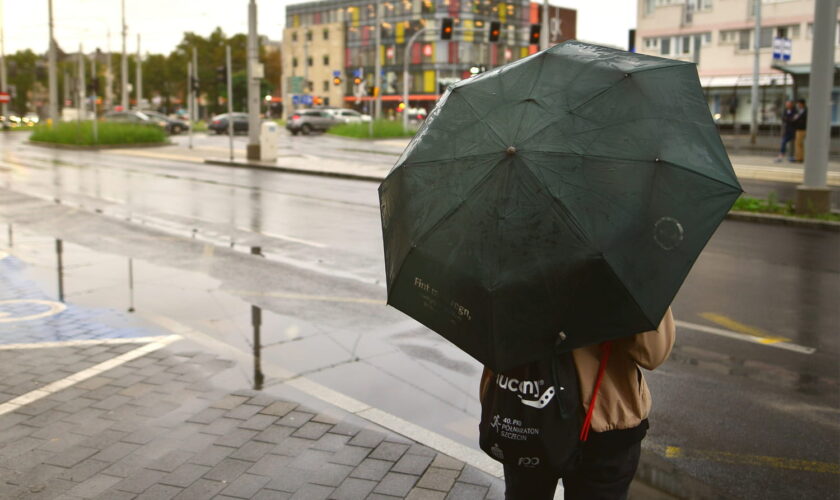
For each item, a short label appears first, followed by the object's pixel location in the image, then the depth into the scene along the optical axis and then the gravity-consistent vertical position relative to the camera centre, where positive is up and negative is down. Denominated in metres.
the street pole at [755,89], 38.98 +2.58
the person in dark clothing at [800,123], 24.25 +0.62
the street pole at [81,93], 39.78 +2.25
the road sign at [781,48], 30.81 +3.66
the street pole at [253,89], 26.67 +1.68
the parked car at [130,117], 49.06 +1.30
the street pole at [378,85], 48.59 +3.43
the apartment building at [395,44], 101.19 +12.86
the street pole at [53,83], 44.31 +2.98
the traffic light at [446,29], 35.12 +4.87
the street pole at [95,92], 36.10 +2.05
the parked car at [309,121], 53.38 +1.25
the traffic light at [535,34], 31.36 +4.20
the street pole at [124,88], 54.97 +3.42
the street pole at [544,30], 29.61 +4.09
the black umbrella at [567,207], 2.18 -0.18
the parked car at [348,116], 57.66 +1.79
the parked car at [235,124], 54.03 +1.02
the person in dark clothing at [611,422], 2.38 -0.83
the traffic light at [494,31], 34.31 +4.67
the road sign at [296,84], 73.41 +5.04
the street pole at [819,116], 13.09 +0.46
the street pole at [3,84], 62.34 +4.25
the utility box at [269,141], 27.39 -0.05
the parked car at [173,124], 55.95 +1.03
